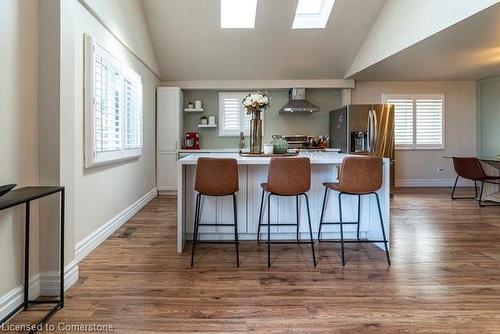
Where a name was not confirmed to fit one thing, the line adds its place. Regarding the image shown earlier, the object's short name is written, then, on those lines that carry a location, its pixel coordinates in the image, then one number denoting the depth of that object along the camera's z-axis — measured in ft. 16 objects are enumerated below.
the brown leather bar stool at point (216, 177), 9.50
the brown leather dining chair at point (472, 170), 18.45
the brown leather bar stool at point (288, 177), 9.48
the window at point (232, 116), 23.02
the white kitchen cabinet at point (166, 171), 20.53
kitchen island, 11.14
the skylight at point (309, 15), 18.02
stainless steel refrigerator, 20.51
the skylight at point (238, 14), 17.97
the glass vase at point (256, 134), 12.18
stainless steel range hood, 21.79
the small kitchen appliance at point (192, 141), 22.27
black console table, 6.31
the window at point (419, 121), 24.03
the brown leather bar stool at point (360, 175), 9.55
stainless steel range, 22.17
